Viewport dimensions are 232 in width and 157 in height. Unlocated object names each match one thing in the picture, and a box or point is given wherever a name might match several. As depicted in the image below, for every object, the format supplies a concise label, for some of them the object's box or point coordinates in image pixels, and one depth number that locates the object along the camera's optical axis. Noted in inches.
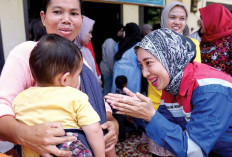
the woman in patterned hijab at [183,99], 53.9
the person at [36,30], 103.1
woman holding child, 40.9
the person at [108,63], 150.3
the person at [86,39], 133.2
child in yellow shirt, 42.7
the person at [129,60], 124.2
